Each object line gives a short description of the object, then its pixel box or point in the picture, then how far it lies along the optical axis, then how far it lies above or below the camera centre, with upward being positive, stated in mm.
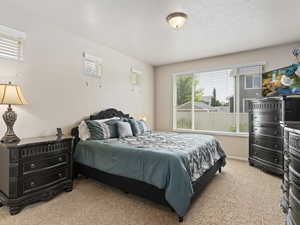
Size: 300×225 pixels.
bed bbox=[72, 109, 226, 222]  1853 -704
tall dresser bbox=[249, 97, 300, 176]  2741 -333
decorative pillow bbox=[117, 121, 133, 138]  3217 -342
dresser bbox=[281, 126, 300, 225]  1276 -517
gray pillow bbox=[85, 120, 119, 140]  2963 -320
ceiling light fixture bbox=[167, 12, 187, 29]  2418 +1404
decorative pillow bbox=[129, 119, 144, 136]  3568 -327
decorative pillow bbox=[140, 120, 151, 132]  3928 -344
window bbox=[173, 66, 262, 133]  4230 +360
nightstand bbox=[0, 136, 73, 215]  1952 -765
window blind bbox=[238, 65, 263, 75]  3928 +1058
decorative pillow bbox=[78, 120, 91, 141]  2937 -340
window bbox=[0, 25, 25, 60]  2314 +998
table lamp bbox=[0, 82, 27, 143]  2021 +125
